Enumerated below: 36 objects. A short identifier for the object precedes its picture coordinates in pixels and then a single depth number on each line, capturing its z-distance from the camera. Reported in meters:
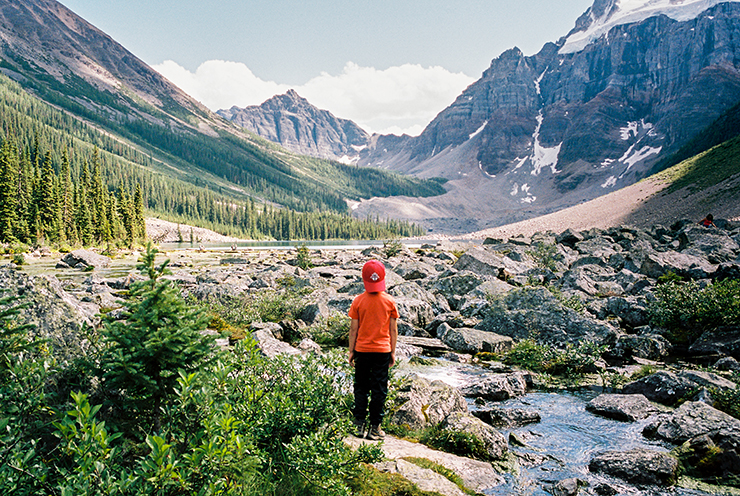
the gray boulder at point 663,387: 9.60
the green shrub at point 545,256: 29.41
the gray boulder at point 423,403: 7.95
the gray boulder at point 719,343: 12.51
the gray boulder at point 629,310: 16.22
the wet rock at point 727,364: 11.12
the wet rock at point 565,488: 6.20
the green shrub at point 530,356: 12.57
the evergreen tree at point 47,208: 65.50
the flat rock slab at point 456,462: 6.10
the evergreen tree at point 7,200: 59.06
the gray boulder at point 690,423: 7.51
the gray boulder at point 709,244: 26.25
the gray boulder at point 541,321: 13.77
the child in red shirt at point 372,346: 6.59
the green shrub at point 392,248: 51.66
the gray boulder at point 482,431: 7.17
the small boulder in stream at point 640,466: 6.51
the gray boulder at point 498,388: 10.22
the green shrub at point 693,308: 13.38
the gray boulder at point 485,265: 26.50
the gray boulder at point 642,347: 13.21
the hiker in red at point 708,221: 36.22
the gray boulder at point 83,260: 42.84
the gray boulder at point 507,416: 8.74
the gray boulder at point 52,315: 4.65
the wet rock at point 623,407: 8.98
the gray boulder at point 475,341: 14.33
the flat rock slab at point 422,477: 5.35
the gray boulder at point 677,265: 21.27
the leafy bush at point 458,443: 7.05
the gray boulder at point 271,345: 10.14
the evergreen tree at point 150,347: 3.79
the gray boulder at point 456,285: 21.37
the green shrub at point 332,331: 14.32
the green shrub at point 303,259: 38.41
